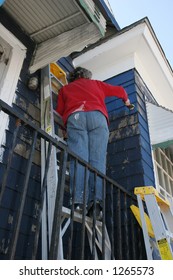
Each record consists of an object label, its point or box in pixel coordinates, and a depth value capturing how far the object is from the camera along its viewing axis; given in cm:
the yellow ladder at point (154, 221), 214
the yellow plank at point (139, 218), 248
